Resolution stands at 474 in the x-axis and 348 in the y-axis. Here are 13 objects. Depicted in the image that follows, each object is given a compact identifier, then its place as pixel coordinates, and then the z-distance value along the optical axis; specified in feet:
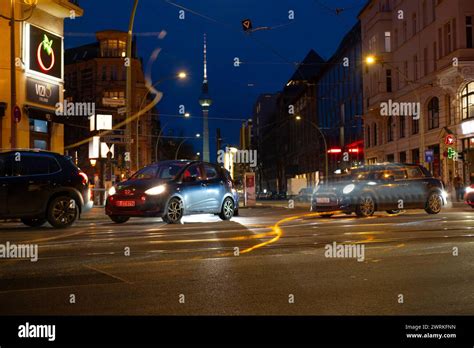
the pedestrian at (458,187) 113.91
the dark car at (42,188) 44.91
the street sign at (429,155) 120.06
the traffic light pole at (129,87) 84.94
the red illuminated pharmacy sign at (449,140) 116.88
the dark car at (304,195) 158.05
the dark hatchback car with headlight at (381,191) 62.13
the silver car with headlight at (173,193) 51.52
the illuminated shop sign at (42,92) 96.99
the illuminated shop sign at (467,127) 118.39
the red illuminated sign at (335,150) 227.40
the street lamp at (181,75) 107.76
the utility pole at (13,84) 74.13
